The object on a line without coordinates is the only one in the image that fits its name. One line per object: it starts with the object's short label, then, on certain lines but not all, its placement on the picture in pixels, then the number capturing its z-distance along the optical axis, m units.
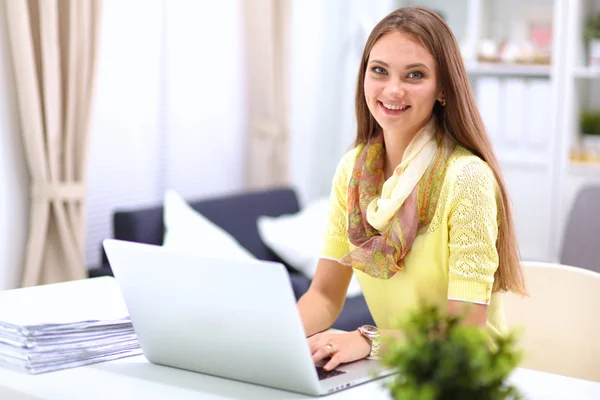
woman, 1.64
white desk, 1.40
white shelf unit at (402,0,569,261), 4.28
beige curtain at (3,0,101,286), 2.93
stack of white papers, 1.51
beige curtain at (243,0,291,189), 4.23
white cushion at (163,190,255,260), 3.26
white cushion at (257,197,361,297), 3.68
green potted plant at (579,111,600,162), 4.26
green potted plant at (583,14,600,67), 4.17
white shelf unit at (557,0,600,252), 4.16
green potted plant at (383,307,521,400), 0.95
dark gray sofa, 3.24
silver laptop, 1.32
